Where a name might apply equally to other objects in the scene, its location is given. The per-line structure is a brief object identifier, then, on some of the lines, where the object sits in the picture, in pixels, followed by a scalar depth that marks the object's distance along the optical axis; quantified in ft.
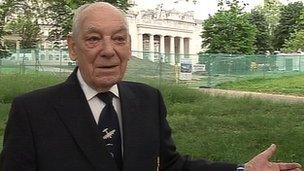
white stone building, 215.06
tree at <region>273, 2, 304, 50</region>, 177.41
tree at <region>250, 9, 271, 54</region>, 178.19
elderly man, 5.60
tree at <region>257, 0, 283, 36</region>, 182.80
